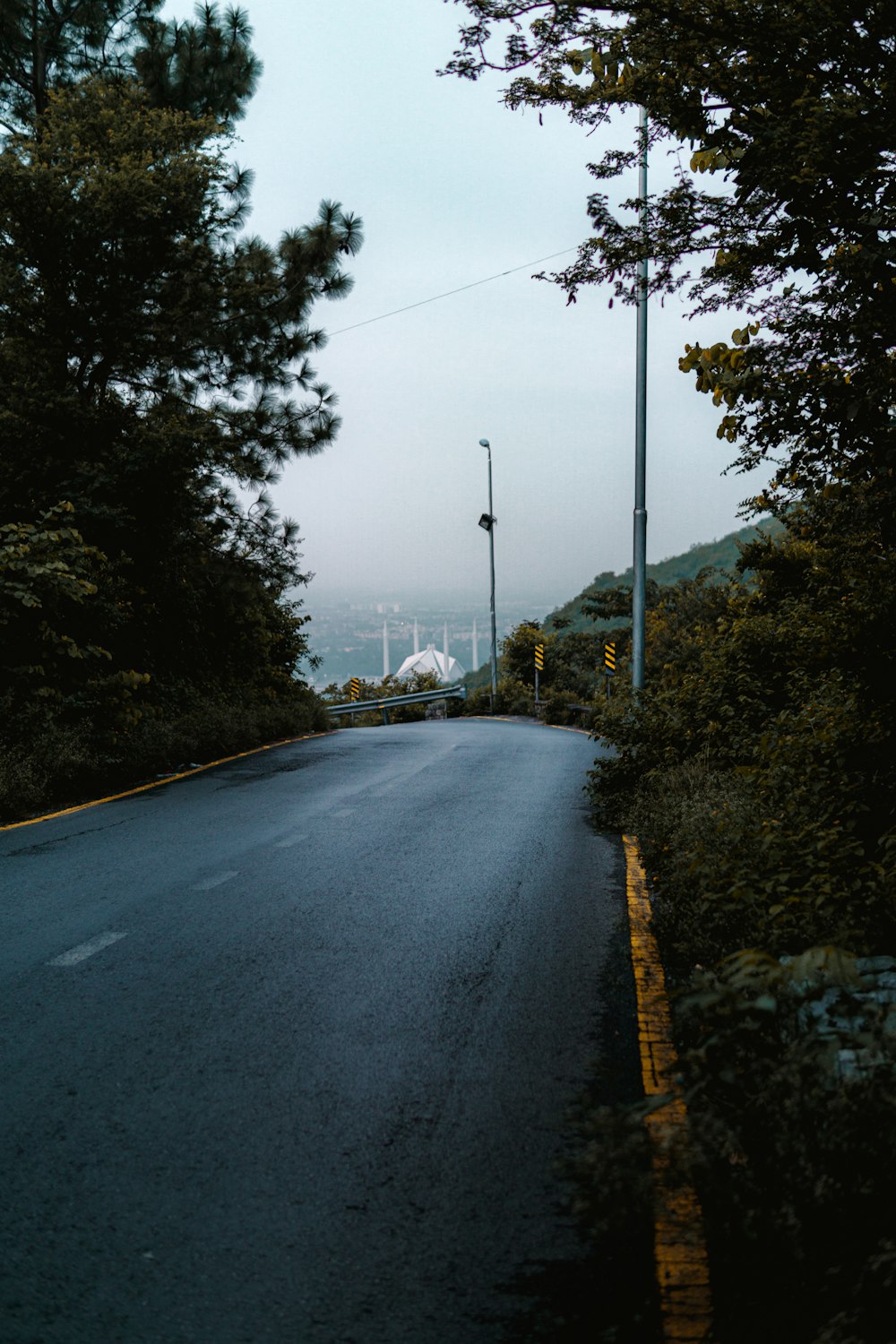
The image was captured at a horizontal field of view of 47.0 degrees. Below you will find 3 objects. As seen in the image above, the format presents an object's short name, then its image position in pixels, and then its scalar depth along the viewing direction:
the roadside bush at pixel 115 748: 11.56
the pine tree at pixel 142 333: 15.40
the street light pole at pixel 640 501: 15.70
